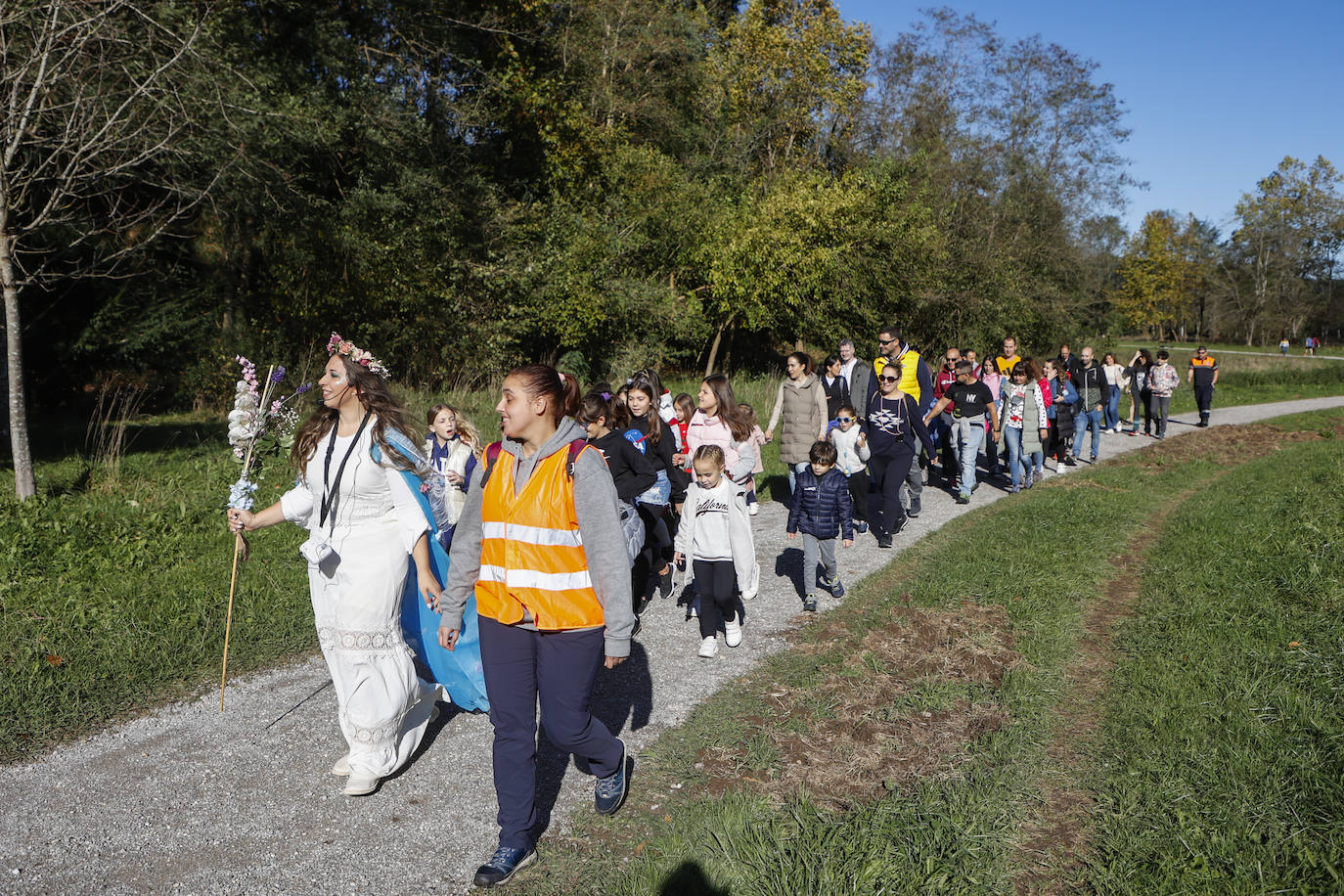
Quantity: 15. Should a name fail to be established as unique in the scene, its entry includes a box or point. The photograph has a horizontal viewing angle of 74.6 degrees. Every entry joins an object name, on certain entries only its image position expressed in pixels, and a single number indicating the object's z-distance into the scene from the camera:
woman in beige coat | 9.80
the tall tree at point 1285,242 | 62.72
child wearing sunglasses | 9.30
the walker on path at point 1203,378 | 20.53
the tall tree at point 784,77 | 30.91
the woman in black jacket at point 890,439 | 10.33
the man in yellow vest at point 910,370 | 10.89
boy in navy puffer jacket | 7.38
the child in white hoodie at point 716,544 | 6.57
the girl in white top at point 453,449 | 7.39
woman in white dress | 4.51
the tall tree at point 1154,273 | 69.06
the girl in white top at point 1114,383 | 20.00
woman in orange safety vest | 3.71
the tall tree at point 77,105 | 9.51
